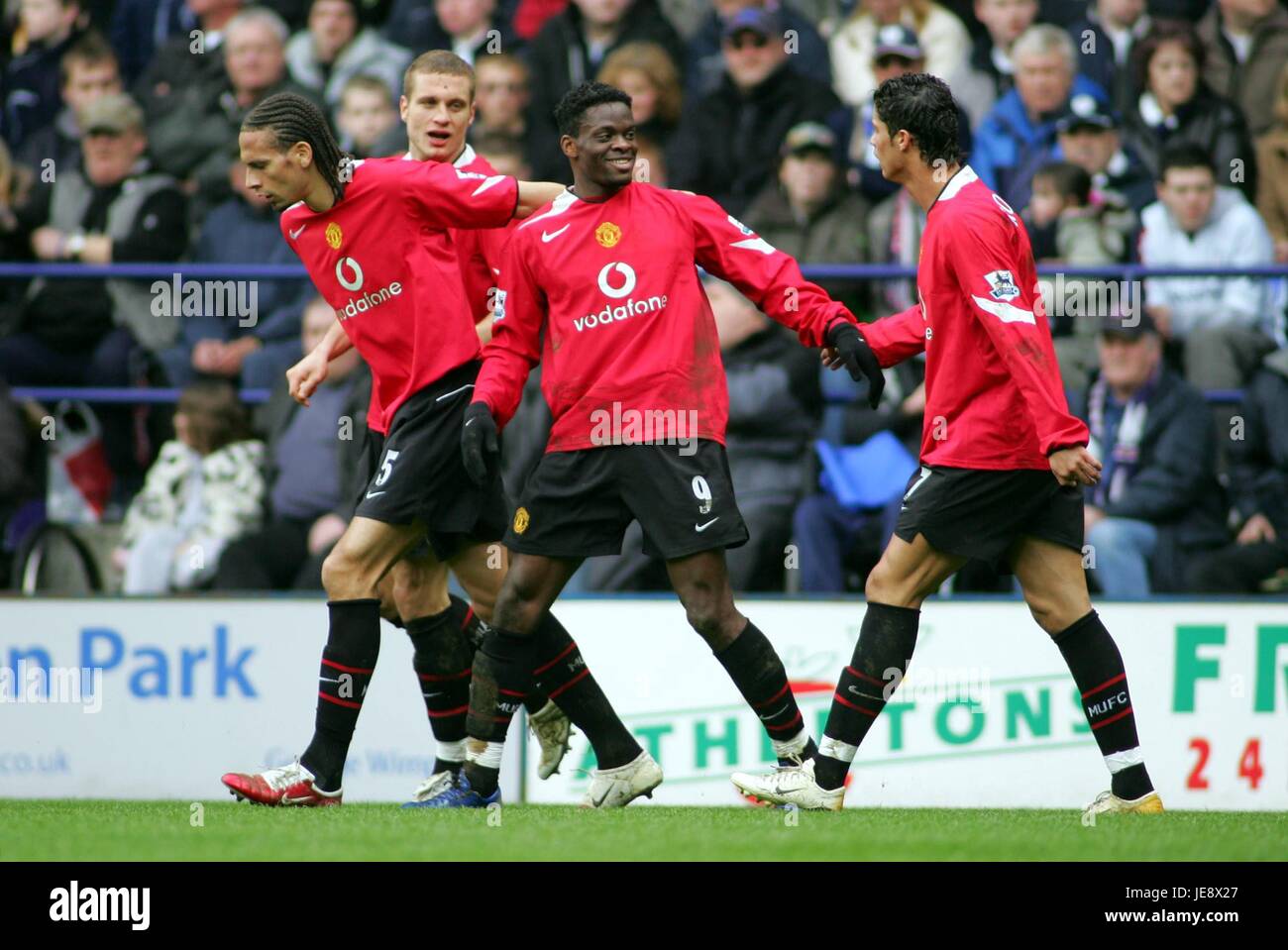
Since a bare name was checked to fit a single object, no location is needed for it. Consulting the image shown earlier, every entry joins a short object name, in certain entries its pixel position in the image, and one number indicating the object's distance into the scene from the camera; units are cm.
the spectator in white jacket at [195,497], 1029
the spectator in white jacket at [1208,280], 1022
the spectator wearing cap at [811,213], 1065
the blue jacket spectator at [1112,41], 1132
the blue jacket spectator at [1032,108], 1088
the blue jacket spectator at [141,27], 1256
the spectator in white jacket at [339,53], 1195
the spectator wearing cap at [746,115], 1109
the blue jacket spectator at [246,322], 1099
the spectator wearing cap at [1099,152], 1070
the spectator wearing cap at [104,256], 1114
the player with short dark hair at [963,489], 604
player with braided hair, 639
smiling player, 624
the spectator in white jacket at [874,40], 1139
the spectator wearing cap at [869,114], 1099
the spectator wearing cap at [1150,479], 963
